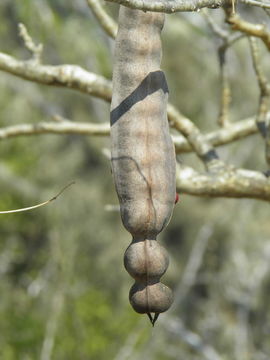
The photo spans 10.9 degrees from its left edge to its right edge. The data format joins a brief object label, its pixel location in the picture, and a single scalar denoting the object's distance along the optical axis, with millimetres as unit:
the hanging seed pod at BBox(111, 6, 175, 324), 2549
